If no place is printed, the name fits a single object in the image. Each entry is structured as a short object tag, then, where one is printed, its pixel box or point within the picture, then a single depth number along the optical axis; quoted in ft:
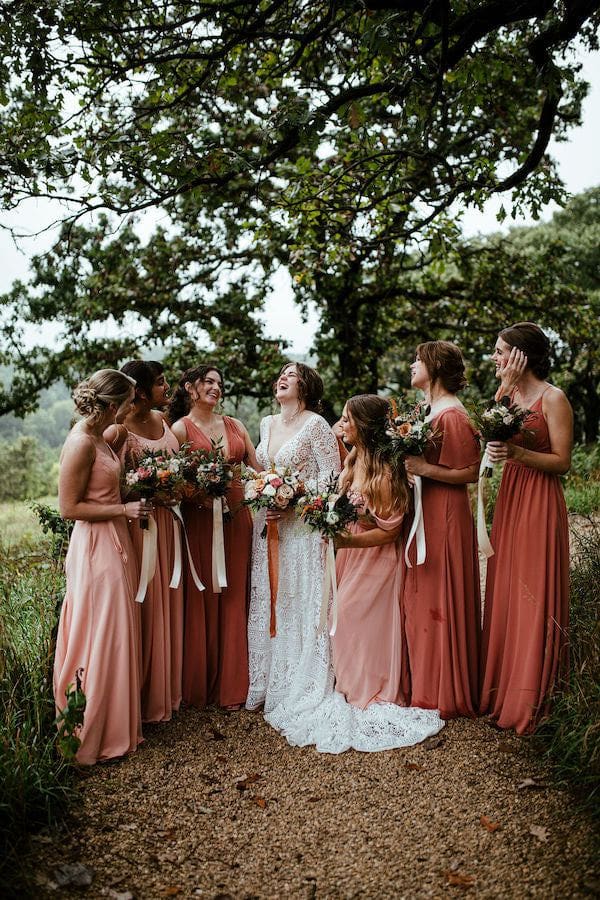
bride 17.93
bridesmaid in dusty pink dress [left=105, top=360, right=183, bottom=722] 17.53
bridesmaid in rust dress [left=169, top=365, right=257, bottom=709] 18.79
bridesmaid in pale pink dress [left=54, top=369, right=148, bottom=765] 15.49
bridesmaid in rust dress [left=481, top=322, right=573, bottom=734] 15.65
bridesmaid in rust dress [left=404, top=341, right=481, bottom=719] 16.71
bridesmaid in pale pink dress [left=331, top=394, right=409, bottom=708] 17.13
